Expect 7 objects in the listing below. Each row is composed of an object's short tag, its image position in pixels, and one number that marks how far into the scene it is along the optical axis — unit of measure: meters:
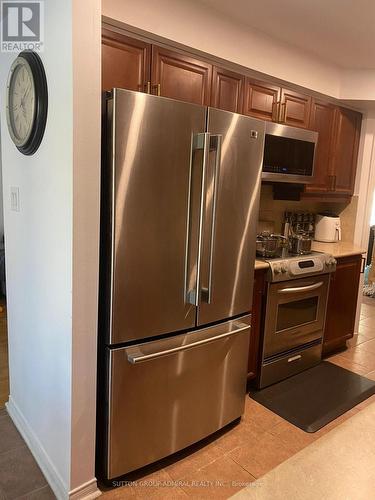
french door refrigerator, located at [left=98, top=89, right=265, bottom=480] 1.54
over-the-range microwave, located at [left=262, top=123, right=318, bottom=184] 2.58
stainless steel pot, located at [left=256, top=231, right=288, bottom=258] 2.63
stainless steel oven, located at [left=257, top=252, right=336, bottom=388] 2.48
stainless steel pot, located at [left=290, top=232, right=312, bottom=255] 2.88
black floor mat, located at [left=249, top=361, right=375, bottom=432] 2.34
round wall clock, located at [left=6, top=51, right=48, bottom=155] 1.53
